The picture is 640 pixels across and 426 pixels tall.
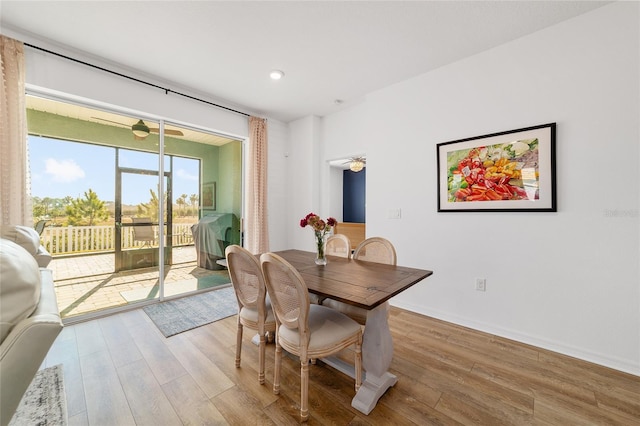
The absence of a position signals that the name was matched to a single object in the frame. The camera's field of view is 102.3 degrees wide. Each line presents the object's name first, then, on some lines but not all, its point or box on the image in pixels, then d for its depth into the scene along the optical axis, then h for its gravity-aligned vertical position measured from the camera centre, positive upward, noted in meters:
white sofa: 0.70 -0.32
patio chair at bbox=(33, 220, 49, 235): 2.38 -0.10
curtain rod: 2.49 +1.58
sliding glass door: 2.73 +0.14
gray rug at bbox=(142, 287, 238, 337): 2.69 -1.14
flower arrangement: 2.15 -0.13
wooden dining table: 1.48 -0.46
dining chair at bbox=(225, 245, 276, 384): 1.77 -0.59
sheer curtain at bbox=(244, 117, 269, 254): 4.17 +0.39
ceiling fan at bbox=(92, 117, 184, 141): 3.21 +1.08
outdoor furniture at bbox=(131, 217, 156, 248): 3.23 -0.21
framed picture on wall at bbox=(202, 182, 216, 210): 3.81 +0.28
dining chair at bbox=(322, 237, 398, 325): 2.00 -0.39
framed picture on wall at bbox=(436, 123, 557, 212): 2.29 +0.40
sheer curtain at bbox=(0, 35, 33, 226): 2.24 +0.71
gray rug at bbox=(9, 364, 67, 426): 1.47 -1.17
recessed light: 3.01 +1.66
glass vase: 2.18 -0.29
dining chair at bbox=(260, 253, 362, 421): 1.47 -0.73
